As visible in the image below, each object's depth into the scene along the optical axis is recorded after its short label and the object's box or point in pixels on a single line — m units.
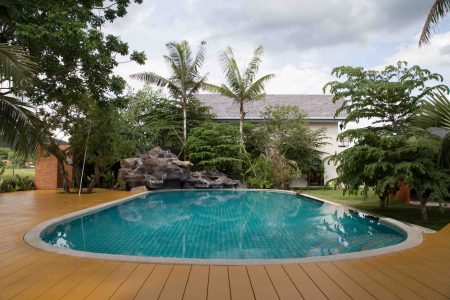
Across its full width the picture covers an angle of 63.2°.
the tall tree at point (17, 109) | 3.81
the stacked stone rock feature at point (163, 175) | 16.19
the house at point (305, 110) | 21.11
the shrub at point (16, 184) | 14.07
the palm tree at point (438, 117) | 7.13
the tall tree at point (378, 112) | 8.18
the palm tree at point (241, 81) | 18.80
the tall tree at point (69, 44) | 5.64
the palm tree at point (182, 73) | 18.97
